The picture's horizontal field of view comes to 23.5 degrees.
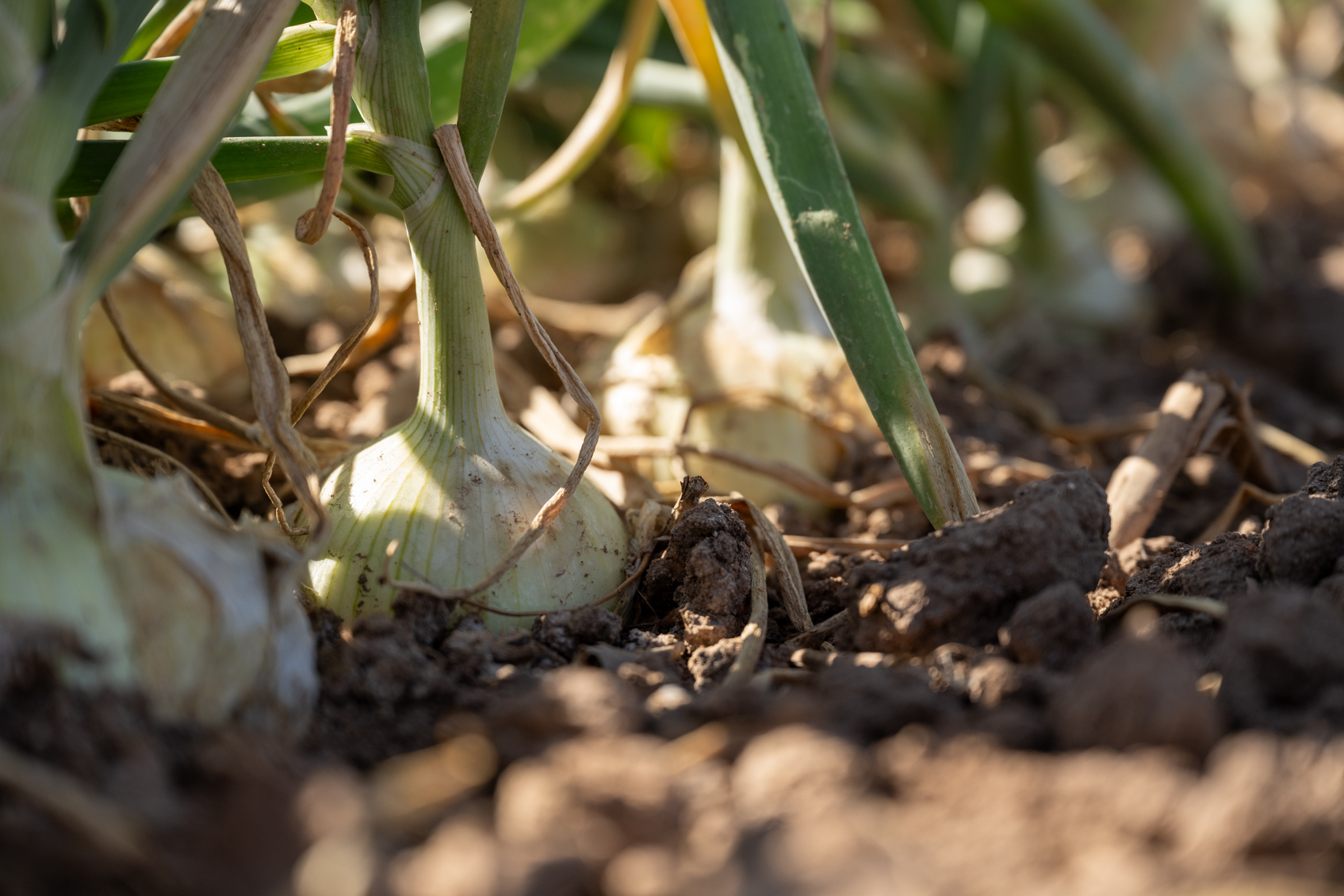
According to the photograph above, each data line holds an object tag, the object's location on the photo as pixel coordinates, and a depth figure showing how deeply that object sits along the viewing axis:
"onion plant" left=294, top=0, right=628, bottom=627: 0.83
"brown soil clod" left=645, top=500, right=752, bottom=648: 0.84
